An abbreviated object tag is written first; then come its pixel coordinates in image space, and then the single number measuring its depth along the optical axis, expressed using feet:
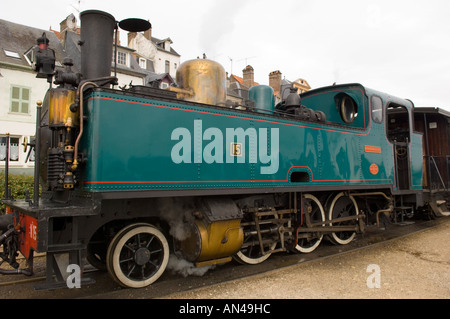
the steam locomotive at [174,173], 11.99
